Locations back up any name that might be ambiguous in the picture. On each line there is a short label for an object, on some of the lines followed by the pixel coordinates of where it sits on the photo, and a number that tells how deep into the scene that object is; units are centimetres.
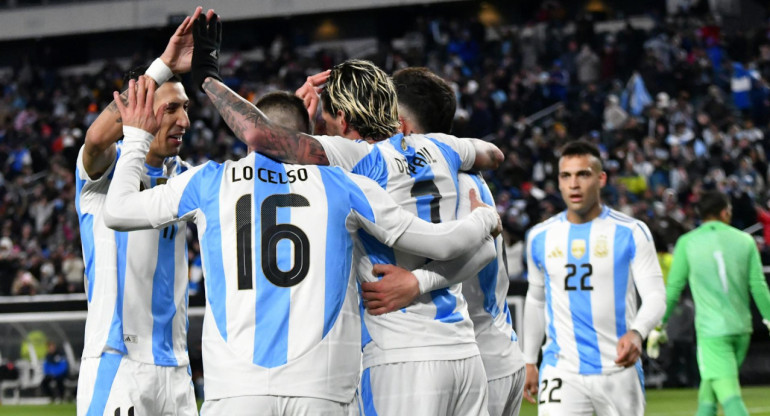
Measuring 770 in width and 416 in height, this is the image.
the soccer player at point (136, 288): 842
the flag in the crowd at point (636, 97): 4231
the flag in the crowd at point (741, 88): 4178
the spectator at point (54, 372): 2616
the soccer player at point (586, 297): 1209
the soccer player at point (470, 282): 761
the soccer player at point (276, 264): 672
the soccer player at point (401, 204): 762
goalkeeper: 1636
